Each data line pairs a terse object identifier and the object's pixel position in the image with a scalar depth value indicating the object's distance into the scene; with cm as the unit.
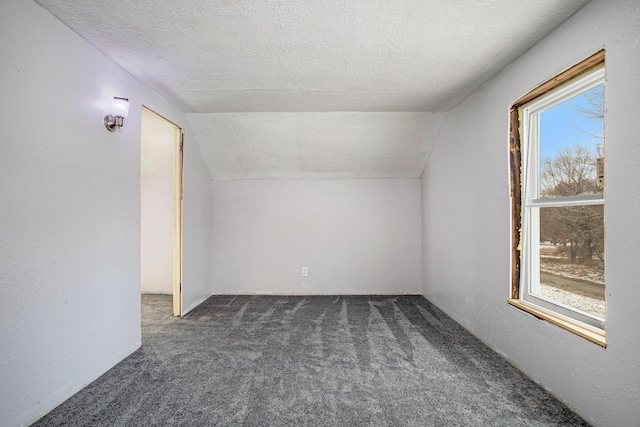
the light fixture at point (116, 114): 223
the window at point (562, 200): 171
